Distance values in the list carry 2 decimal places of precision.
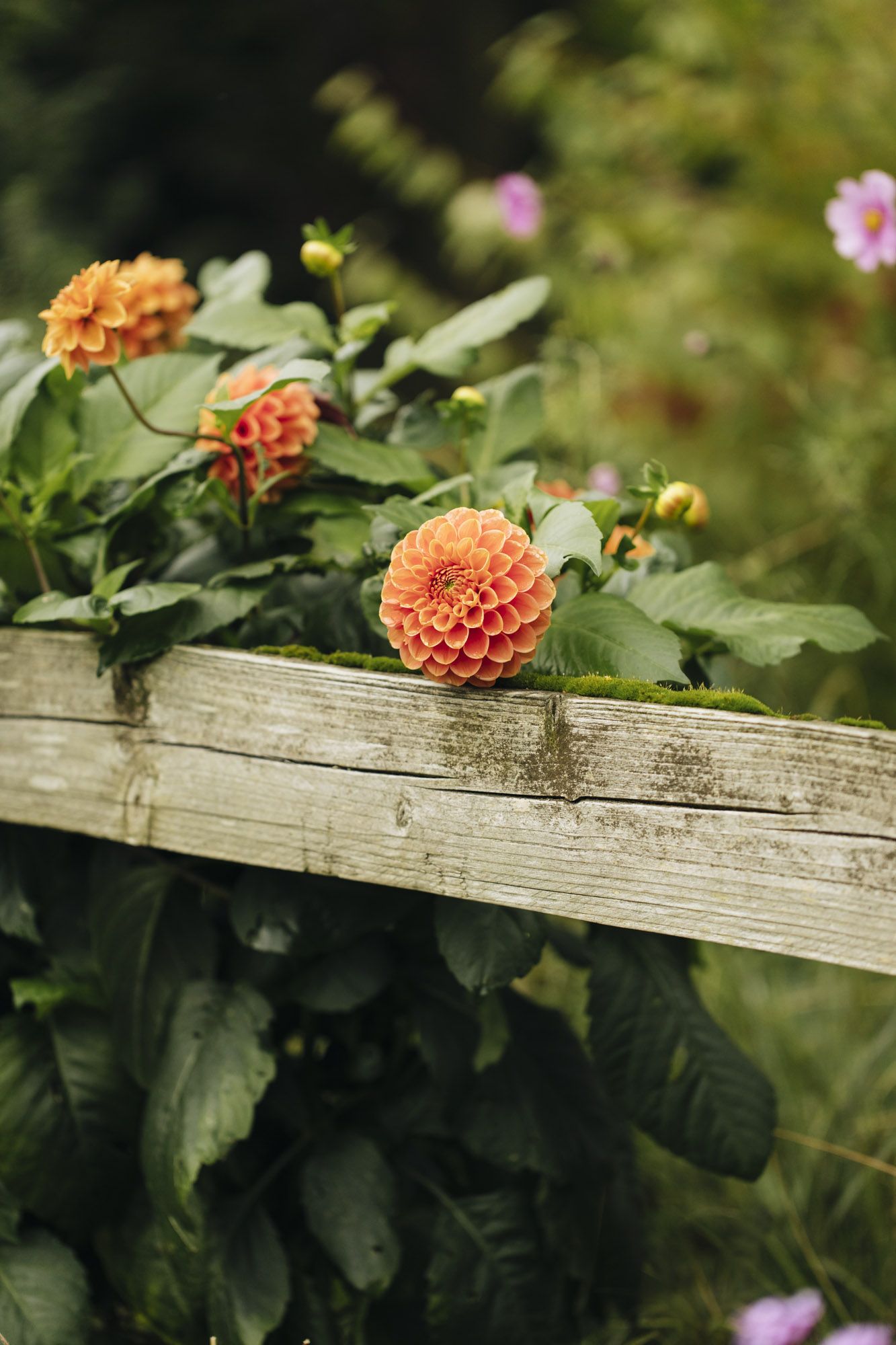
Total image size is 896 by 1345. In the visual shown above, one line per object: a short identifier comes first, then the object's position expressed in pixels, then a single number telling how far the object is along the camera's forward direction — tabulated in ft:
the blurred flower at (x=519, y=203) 9.54
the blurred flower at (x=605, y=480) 7.83
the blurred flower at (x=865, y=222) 6.66
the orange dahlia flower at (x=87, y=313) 5.64
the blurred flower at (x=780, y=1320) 5.89
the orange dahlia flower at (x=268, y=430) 5.86
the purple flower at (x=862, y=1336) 5.54
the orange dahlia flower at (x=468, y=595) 5.40
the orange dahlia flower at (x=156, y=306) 6.39
